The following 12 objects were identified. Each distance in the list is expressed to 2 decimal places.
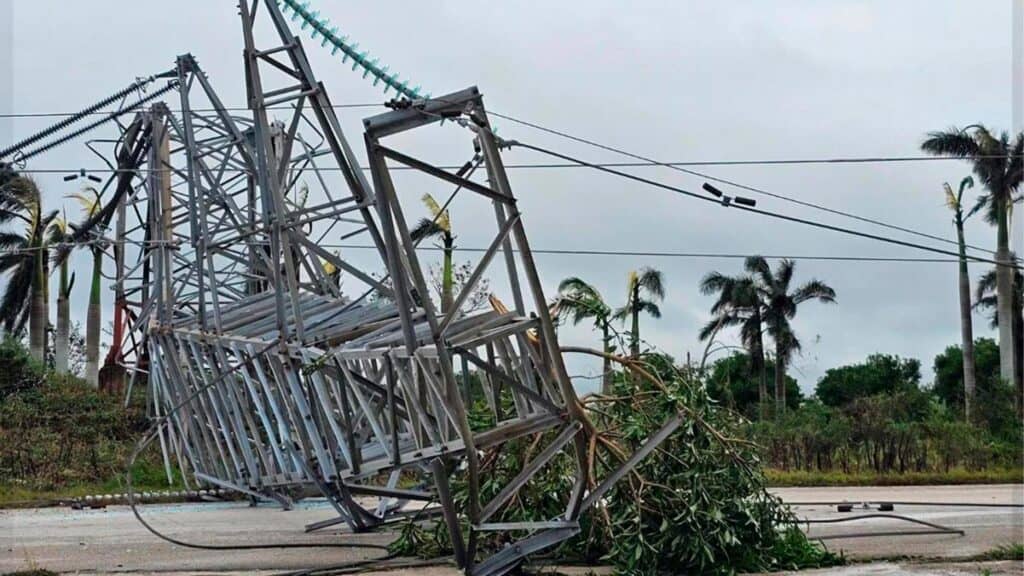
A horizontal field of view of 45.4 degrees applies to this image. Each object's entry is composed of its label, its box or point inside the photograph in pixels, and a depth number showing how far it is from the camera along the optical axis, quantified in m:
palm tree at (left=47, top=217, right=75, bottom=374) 50.88
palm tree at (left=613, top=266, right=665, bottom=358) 52.25
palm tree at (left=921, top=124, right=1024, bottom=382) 46.34
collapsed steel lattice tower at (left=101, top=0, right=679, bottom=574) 13.74
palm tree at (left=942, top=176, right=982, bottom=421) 49.88
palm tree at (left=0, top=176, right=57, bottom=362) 46.34
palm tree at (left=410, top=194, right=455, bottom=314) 40.00
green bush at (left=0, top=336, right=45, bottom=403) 41.88
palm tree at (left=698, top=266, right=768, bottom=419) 59.69
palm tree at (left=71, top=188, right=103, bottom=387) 47.40
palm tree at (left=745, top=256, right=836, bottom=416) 59.06
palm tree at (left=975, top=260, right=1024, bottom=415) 59.12
